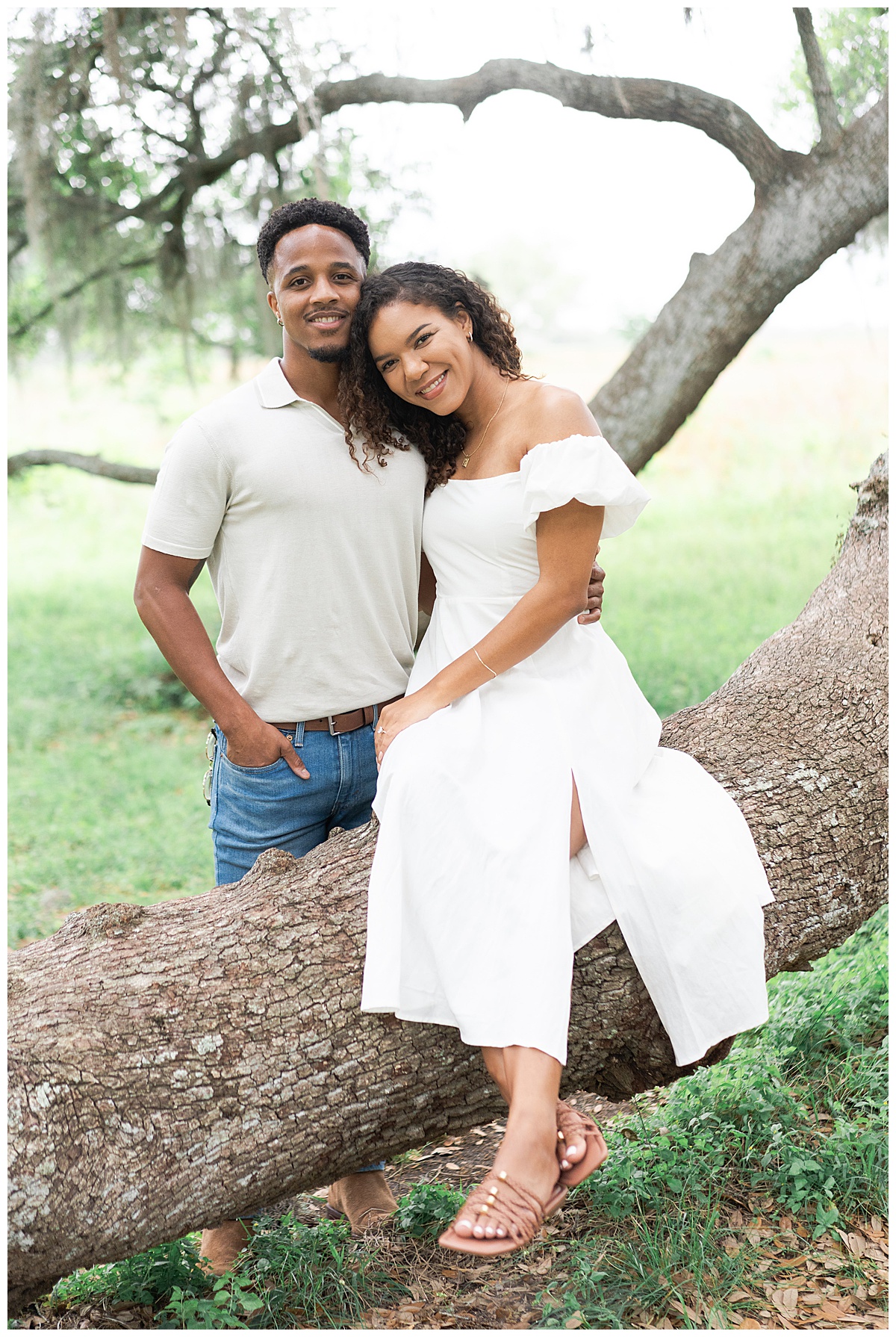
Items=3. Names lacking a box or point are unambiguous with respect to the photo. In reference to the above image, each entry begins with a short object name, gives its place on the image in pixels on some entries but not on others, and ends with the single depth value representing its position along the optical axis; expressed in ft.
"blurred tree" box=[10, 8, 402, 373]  17.39
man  9.08
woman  7.43
